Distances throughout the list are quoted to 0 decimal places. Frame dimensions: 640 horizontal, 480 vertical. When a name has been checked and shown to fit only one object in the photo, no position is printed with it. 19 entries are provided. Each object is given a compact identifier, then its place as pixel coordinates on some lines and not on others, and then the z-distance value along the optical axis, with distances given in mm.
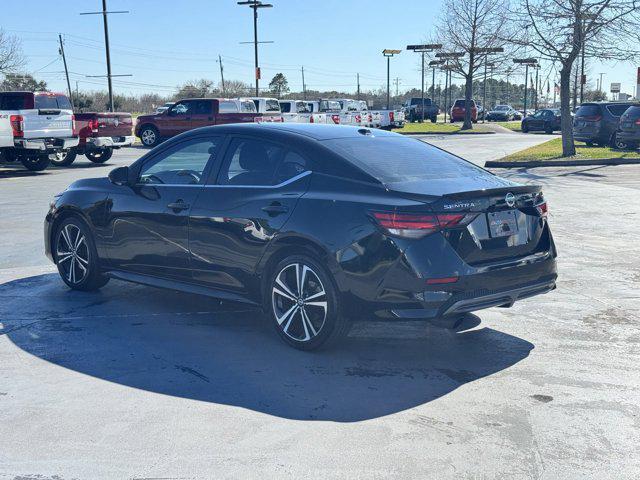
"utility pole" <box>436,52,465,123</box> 45062
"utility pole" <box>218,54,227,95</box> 107819
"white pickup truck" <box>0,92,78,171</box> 20391
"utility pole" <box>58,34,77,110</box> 72612
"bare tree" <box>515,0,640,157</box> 21188
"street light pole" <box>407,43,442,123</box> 48125
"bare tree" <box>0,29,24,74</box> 40625
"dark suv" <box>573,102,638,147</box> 27500
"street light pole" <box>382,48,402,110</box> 56866
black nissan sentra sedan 5234
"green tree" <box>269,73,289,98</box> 111062
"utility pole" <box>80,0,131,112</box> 37250
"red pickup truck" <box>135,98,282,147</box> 30969
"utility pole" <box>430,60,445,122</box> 47669
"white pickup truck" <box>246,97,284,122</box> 34219
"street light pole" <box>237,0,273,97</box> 48000
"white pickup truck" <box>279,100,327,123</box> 31278
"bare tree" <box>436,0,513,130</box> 42969
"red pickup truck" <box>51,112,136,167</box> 22922
